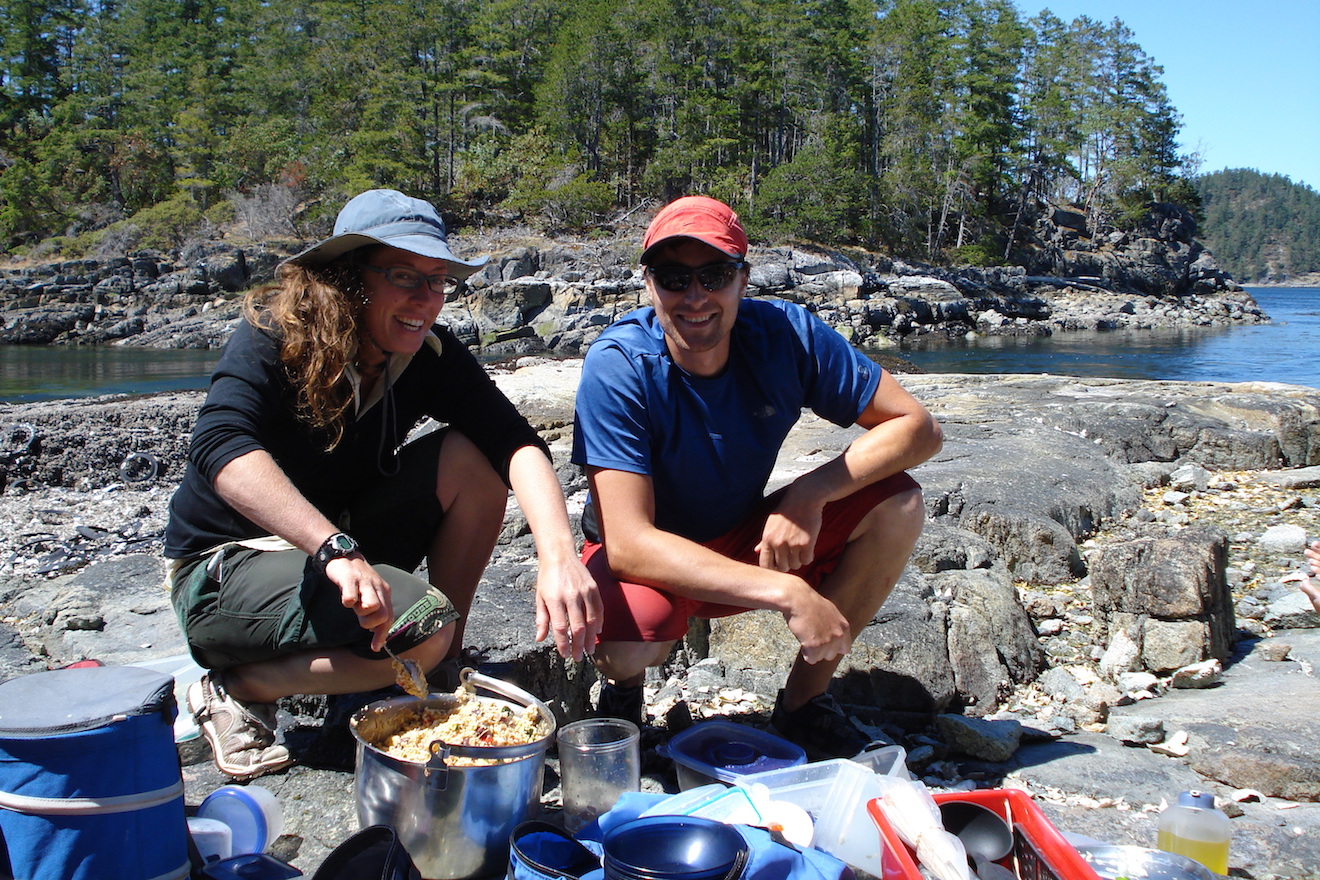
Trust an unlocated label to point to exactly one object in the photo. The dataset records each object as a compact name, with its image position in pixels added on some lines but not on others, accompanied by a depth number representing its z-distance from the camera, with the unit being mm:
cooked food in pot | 1851
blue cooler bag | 1389
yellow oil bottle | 1797
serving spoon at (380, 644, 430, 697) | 1972
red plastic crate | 1554
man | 2146
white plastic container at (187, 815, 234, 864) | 1735
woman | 1956
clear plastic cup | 1920
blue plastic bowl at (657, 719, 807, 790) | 2039
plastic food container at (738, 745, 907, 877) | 1735
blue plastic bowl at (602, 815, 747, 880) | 1419
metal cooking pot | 1685
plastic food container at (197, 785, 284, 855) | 1808
